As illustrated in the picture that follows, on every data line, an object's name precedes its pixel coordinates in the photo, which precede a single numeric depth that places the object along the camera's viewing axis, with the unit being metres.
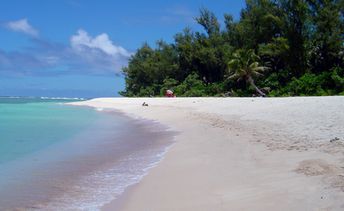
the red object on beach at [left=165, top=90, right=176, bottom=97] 48.75
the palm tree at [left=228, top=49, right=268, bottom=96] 37.78
